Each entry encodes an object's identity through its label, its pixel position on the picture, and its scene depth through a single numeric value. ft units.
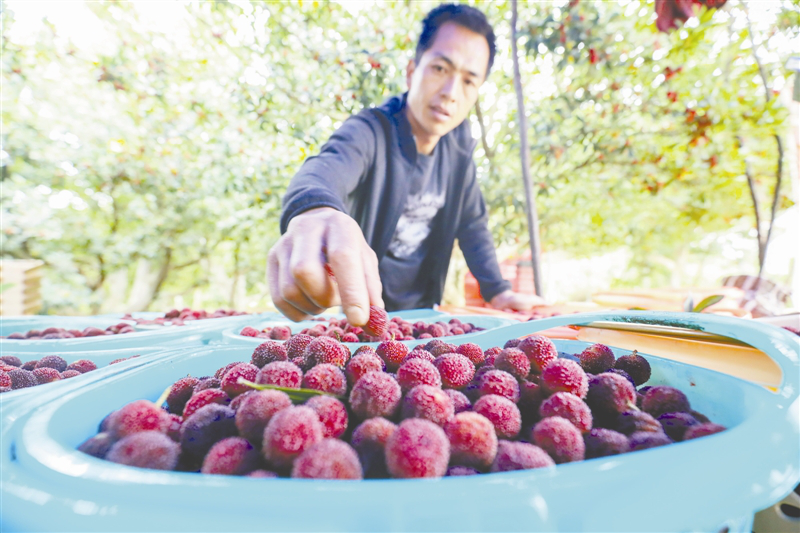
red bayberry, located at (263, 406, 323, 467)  1.07
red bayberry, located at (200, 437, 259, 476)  1.07
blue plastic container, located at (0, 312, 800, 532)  0.70
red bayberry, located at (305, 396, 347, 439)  1.23
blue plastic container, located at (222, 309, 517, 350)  2.41
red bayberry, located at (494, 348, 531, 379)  1.63
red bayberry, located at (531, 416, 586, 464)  1.14
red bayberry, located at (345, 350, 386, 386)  1.53
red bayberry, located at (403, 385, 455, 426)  1.24
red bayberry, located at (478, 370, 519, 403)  1.46
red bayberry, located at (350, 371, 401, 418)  1.29
